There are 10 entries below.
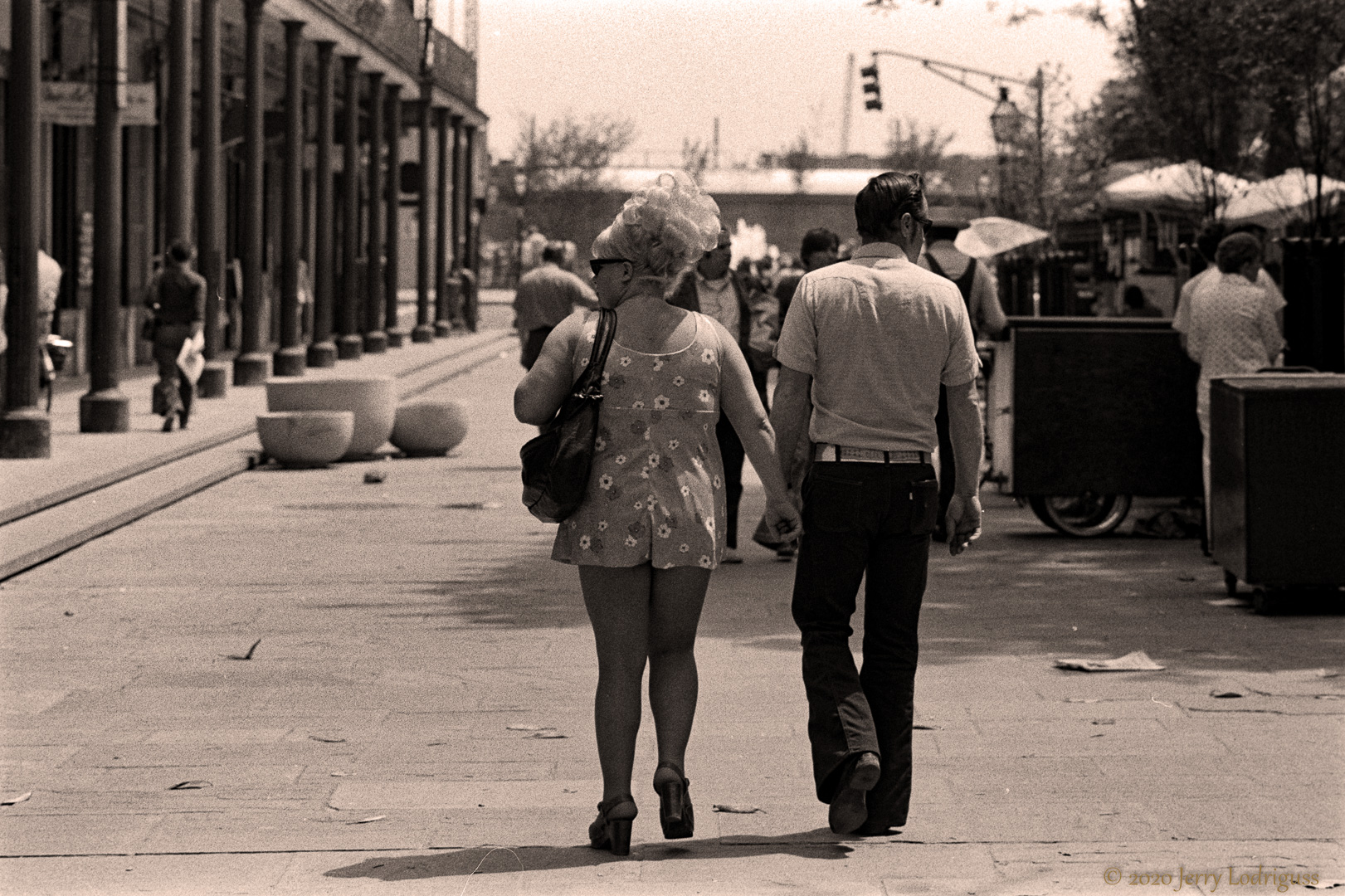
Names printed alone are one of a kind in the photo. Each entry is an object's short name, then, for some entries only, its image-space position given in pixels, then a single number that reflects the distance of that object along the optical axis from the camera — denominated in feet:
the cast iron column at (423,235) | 131.54
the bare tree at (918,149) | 288.30
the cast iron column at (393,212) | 122.93
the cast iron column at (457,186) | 154.30
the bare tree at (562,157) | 284.82
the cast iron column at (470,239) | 162.09
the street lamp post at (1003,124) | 145.89
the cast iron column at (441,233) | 142.61
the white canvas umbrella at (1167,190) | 75.36
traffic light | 156.46
